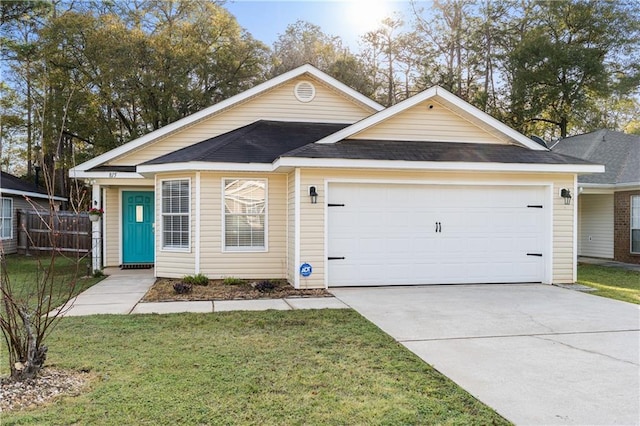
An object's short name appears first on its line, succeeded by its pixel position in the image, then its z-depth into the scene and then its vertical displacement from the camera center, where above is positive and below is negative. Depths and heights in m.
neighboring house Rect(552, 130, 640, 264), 13.75 +0.34
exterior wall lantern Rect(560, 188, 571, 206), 9.43 +0.30
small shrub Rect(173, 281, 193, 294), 8.32 -1.45
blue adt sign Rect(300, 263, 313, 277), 8.71 -1.16
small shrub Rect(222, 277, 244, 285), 9.23 -1.46
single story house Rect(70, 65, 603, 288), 8.86 +0.12
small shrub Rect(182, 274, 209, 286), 9.20 -1.42
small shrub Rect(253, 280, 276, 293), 8.50 -1.45
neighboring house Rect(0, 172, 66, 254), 16.59 +0.23
